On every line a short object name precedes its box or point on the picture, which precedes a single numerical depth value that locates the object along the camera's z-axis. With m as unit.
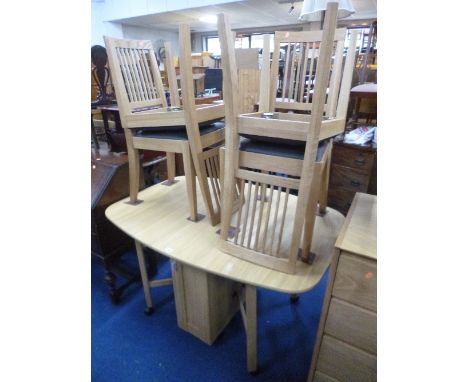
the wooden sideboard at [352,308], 0.75
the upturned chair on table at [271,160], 0.75
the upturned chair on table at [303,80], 1.04
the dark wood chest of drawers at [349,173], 1.84
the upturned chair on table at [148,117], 1.15
